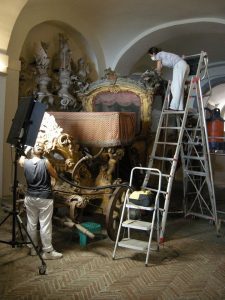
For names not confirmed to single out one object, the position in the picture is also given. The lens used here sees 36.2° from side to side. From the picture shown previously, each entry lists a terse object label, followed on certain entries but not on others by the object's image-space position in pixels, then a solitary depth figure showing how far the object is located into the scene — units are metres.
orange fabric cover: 5.82
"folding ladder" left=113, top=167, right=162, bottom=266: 4.70
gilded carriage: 5.45
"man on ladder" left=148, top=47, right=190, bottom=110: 6.58
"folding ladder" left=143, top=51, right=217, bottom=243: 5.70
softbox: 4.36
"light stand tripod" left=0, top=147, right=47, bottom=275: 4.23
